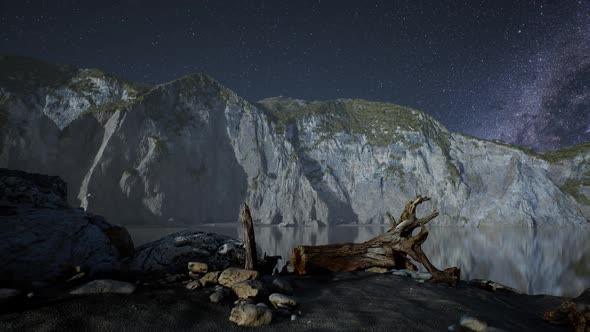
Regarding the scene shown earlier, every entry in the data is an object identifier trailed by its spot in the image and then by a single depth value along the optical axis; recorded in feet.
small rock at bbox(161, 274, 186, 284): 21.65
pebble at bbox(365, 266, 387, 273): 30.22
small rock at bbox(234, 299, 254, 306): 16.77
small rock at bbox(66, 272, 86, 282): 19.56
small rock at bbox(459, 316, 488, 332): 15.34
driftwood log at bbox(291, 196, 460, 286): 28.71
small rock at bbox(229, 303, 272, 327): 14.76
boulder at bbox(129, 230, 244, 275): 27.27
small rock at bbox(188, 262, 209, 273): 22.52
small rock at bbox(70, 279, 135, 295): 16.99
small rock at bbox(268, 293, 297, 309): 17.17
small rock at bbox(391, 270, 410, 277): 29.47
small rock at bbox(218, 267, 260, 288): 19.99
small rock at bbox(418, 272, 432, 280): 29.50
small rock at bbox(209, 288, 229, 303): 17.39
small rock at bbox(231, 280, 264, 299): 17.94
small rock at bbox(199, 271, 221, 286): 20.38
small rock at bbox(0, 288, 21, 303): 13.96
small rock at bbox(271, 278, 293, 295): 20.24
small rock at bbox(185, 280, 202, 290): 19.46
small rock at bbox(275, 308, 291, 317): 16.25
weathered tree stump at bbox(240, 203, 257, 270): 23.53
